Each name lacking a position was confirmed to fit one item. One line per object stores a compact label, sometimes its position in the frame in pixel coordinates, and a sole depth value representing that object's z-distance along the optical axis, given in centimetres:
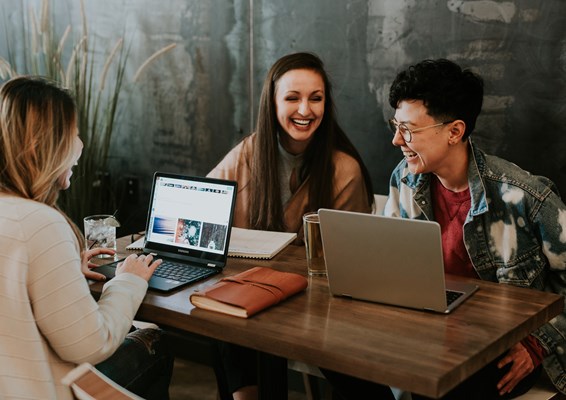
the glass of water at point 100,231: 240
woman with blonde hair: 163
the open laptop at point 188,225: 221
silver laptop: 179
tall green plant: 353
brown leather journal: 182
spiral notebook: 231
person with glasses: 210
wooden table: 154
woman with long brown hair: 274
